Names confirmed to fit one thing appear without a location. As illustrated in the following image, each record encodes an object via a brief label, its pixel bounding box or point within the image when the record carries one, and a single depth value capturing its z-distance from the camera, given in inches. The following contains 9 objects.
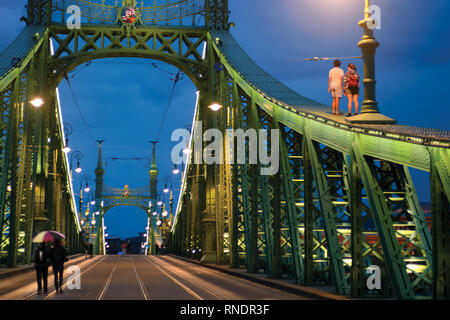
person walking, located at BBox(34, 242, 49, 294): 790.5
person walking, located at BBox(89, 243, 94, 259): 2652.6
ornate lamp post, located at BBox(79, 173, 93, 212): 3325.8
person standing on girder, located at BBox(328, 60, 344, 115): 760.3
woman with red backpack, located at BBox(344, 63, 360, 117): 727.7
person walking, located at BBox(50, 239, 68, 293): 815.7
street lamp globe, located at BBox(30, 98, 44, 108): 1165.5
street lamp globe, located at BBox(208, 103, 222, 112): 1296.8
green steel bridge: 561.6
